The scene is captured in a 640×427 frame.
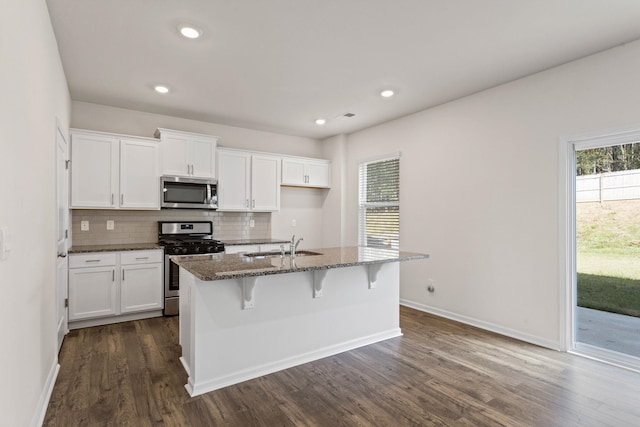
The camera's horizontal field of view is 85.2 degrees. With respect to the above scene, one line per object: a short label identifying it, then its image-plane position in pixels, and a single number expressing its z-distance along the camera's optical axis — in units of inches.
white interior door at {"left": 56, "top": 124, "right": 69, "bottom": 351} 121.3
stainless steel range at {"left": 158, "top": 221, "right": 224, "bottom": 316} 169.8
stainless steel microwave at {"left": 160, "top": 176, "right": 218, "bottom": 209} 178.5
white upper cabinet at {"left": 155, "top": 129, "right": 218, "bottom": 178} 179.0
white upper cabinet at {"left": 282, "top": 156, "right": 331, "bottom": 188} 223.1
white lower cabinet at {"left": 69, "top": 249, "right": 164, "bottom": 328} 150.6
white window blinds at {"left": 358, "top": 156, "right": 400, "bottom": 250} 200.8
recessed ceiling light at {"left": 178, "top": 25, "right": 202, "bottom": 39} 104.5
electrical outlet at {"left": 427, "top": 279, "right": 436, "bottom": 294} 176.5
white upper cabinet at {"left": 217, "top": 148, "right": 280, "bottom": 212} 199.0
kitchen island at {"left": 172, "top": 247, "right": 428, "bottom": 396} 99.7
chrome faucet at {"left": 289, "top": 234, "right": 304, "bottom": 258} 124.8
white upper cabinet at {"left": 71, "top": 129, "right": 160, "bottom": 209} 158.4
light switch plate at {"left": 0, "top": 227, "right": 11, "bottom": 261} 55.2
